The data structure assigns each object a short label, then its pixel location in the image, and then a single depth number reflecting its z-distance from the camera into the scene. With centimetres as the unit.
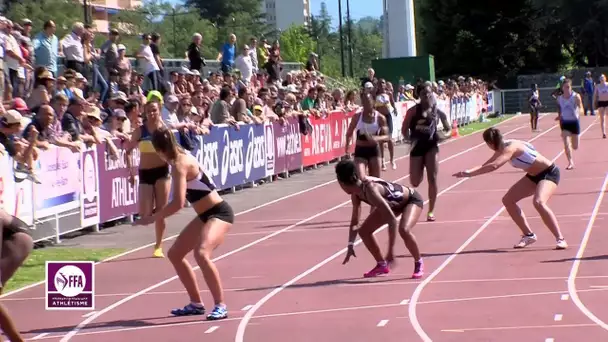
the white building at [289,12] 18025
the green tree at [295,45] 10269
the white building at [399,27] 6469
